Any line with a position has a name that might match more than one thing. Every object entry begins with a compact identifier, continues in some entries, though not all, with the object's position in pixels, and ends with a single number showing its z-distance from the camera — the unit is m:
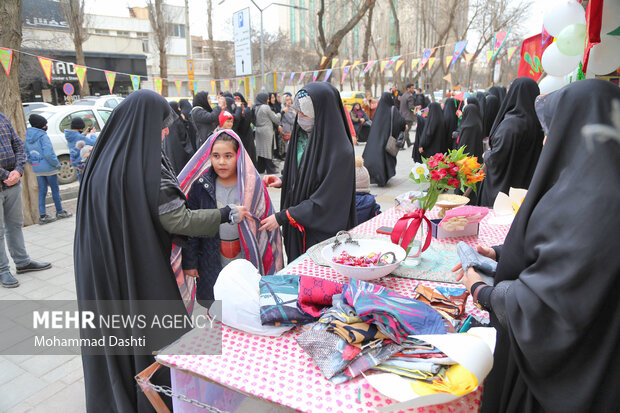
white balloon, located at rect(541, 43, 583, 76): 3.66
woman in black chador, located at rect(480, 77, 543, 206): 4.27
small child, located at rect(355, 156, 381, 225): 3.92
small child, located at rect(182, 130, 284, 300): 2.71
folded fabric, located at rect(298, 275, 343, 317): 1.65
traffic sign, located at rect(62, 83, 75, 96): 16.04
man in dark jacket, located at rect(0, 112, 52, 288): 4.20
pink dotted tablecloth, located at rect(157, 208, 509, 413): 1.25
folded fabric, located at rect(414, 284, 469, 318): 1.69
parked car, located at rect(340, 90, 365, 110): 21.59
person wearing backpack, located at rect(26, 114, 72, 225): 6.04
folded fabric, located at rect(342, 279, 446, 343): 1.43
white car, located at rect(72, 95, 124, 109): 14.11
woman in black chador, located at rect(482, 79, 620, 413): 0.99
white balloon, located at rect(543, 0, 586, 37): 3.28
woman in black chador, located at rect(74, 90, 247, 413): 1.99
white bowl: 1.94
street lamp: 14.91
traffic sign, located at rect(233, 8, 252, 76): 13.96
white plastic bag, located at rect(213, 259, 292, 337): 1.60
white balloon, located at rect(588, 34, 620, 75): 2.37
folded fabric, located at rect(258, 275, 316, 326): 1.59
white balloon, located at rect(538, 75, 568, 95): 4.29
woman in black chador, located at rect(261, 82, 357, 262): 2.77
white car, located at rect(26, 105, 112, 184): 8.79
